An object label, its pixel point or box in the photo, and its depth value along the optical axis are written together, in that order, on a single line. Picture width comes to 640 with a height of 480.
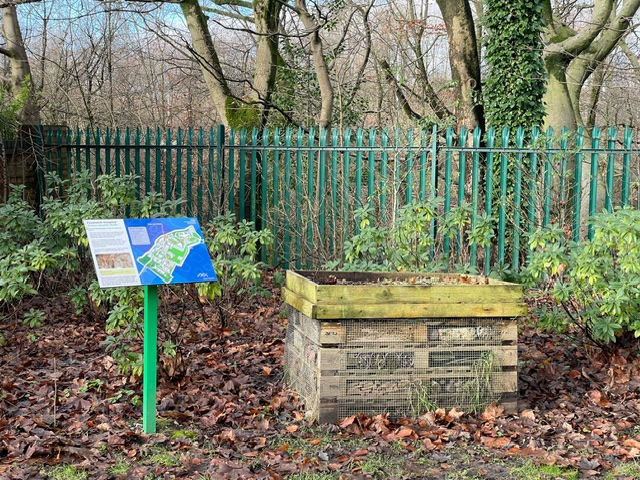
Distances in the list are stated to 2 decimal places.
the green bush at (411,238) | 6.74
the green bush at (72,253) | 5.49
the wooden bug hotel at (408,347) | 4.87
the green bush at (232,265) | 6.96
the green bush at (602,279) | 5.48
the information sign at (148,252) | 4.45
